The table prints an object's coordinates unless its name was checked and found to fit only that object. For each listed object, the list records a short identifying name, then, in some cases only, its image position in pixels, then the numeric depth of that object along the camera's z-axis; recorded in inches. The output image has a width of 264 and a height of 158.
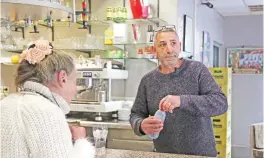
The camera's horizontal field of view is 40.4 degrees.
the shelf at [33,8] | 73.7
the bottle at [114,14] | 165.5
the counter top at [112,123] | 148.8
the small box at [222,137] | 181.5
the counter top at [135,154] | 81.3
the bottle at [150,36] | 163.1
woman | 47.4
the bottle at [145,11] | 164.4
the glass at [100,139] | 84.0
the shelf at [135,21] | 166.9
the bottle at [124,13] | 164.9
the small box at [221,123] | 181.6
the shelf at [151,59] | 168.1
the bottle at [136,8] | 164.4
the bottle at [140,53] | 168.4
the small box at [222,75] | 182.2
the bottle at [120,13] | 164.9
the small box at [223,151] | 181.3
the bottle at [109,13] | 165.8
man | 82.8
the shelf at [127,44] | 166.2
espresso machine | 154.4
